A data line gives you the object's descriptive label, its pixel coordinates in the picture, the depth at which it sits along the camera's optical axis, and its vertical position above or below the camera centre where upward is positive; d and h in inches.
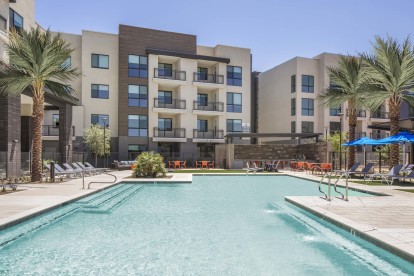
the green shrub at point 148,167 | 780.0 -49.1
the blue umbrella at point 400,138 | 636.5 +21.1
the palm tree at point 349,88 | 818.8 +151.2
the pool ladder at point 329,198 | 425.8 -65.8
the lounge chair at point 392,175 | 630.3 -49.8
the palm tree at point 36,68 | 608.4 +145.7
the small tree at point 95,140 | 1193.4 +19.1
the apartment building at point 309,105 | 1598.2 +210.8
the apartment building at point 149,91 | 1322.6 +230.9
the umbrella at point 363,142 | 763.9 +15.5
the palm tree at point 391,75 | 673.6 +151.6
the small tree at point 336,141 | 1376.7 +30.1
